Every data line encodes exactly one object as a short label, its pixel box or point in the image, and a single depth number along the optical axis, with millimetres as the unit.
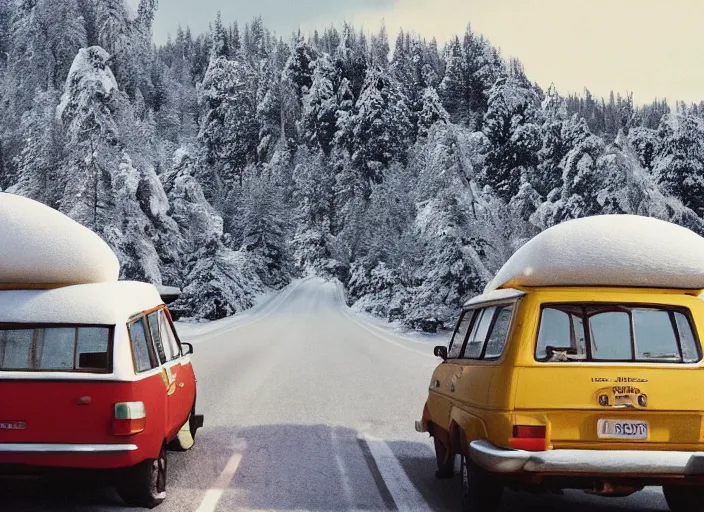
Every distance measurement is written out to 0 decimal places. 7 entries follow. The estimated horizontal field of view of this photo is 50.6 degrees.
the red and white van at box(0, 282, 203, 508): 5605
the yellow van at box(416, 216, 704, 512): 5160
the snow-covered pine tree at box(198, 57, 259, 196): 145875
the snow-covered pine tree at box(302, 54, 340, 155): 136625
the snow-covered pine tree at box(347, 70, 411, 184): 117500
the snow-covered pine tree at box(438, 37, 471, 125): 127875
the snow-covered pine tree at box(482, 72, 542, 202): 87500
